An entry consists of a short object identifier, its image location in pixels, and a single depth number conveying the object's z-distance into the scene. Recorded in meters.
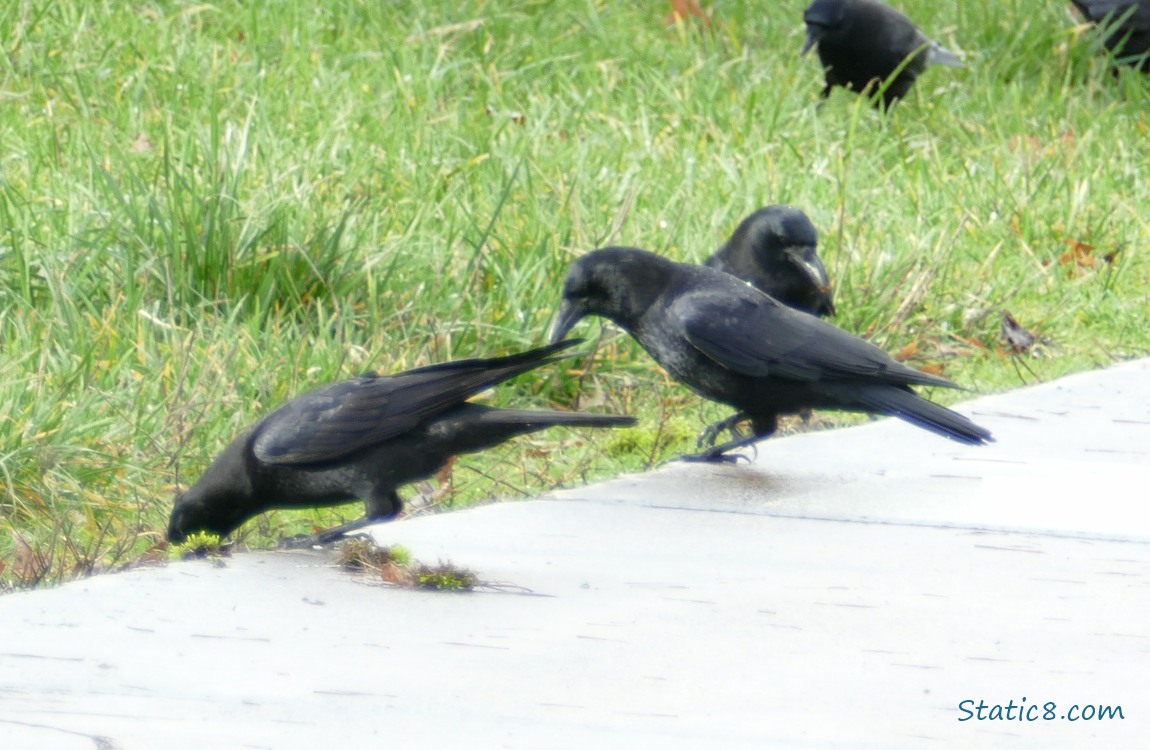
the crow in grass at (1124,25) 20.02
